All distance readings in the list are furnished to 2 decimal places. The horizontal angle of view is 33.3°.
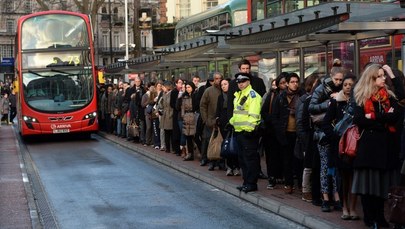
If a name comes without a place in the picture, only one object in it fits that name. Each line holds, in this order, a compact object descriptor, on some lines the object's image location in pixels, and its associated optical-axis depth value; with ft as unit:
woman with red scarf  23.41
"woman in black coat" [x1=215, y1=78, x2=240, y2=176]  40.75
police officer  33.42
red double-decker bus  73.36
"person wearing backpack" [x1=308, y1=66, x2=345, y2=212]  28.09
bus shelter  35.29
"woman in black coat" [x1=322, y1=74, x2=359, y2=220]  26.48
